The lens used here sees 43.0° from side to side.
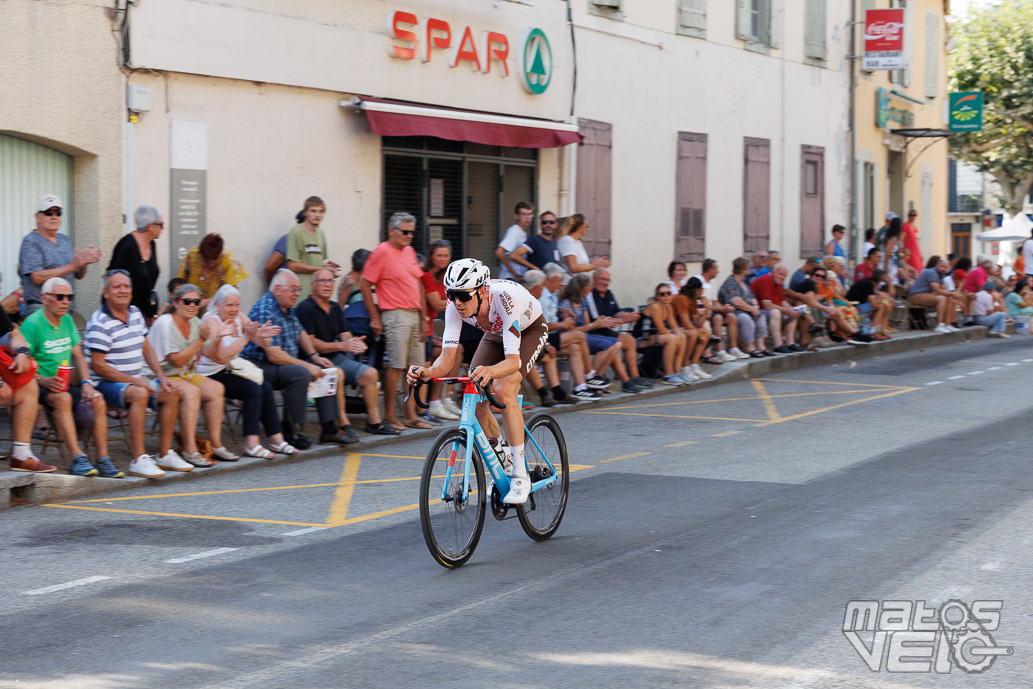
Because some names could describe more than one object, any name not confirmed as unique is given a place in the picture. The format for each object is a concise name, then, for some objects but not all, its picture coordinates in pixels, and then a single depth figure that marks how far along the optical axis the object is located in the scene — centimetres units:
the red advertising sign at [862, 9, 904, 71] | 2694
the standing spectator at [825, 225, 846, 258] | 2527
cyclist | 737
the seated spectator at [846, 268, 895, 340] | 2322
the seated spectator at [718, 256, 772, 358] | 1903
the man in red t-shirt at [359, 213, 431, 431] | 1290
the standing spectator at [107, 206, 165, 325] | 1177
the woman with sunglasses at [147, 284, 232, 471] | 1043
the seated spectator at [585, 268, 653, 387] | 1576
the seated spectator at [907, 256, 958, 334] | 2561
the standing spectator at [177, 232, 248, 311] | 1287
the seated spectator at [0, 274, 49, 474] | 932
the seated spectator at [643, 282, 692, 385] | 1655
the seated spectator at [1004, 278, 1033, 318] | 2812
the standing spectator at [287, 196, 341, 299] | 1375
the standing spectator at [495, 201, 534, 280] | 1638
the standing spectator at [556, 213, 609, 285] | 1664
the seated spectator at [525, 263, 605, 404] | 1470
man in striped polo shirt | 1002
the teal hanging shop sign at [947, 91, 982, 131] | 3331
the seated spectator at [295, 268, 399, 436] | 1201
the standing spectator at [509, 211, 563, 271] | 1617
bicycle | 713
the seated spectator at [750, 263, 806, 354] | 1973
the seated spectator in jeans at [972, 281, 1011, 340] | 2680
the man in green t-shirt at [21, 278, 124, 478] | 963
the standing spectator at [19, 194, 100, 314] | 1105
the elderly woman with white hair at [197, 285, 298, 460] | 1076
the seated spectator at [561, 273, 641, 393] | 1520
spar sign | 1625
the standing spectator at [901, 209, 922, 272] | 2869
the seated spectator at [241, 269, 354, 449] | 1134
